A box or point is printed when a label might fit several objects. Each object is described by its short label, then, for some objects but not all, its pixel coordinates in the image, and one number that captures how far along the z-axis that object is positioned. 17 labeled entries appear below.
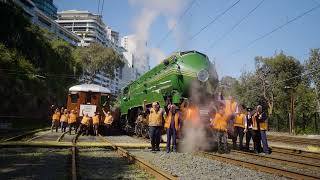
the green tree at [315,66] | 46.87
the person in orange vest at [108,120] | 23.36
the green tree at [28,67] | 34.44
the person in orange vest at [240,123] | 14.80
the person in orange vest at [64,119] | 24.34
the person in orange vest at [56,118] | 25.55
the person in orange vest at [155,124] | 13.41
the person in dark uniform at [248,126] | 14.43
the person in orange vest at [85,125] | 22.56
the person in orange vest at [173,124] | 13.59
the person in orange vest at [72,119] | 22.94
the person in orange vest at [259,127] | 13.73
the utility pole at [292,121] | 35.37
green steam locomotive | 15.29
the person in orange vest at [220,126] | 13.50
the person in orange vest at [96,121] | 22.73
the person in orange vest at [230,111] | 14.23
